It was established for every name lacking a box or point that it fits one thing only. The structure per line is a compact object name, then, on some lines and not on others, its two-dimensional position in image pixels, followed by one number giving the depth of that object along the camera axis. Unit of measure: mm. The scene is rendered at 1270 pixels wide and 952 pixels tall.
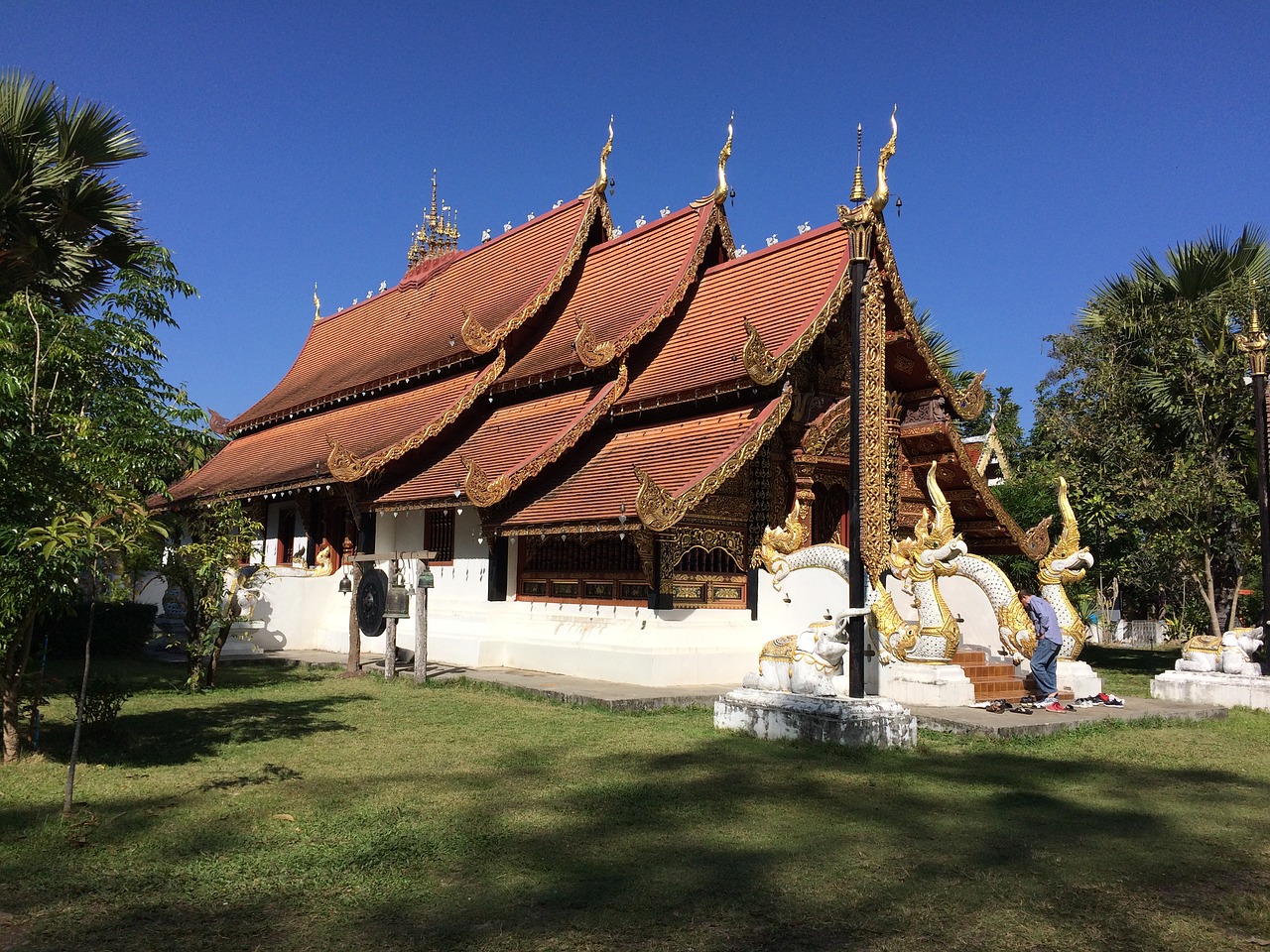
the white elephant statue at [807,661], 8953
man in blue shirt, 11109
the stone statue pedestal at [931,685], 10742
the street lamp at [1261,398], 12266
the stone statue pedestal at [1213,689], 11781
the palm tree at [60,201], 11422
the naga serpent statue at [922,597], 10930
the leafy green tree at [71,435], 6203
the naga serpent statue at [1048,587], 11695
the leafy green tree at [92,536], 5719
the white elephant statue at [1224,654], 12211
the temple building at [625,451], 12398
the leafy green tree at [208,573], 11953
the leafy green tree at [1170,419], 15336
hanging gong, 13281
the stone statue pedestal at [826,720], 8414
